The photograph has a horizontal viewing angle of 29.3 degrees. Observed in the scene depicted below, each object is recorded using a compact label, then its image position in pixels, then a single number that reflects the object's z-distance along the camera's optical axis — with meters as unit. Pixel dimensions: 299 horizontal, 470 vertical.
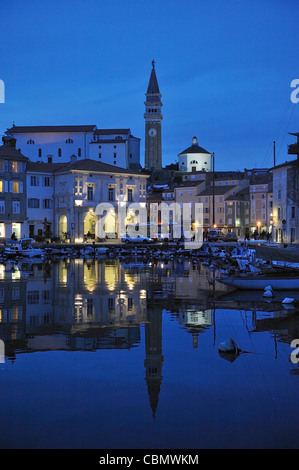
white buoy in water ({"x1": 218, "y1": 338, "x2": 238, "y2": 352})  13.20
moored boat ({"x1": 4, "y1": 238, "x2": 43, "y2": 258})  55.26
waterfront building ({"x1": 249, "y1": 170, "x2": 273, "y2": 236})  86.75
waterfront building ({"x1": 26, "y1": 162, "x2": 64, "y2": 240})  71.75
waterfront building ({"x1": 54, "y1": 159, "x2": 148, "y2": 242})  71.75
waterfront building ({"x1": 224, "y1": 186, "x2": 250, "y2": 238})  92.75
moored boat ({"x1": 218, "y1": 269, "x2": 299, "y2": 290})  24.53
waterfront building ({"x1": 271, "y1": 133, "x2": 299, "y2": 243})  56.85
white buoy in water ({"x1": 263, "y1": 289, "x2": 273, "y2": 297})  22.77
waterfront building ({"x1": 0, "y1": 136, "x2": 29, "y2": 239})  67.94
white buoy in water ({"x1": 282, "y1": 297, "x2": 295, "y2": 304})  20.83
